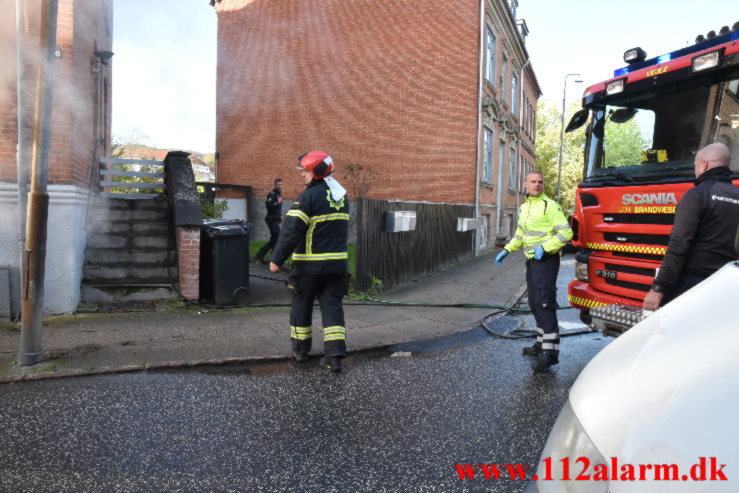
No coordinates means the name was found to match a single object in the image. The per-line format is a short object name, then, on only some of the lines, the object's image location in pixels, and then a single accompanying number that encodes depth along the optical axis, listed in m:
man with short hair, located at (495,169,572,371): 4.74
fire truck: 4.31
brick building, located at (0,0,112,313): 6.06
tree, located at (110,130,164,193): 11.72
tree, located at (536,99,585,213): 44.28
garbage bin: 7.09
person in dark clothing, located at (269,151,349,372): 4.59
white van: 1.08
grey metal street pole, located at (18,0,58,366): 4.32
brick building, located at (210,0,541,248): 15.45
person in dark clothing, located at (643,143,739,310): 3.44
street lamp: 36.69
